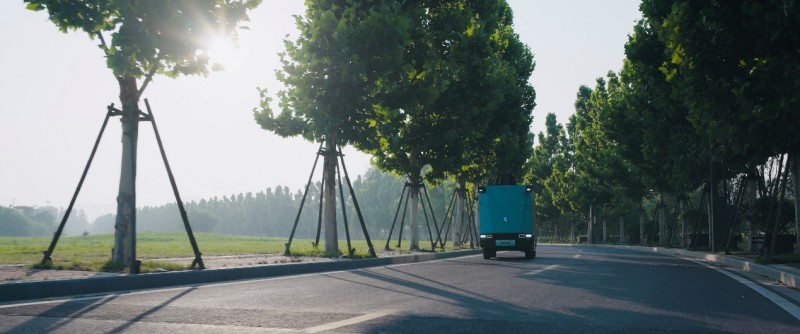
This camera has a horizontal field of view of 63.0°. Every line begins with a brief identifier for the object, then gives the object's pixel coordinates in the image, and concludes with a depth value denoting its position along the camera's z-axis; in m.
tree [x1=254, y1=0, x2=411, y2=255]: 16.88
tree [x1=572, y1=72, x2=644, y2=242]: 43.09
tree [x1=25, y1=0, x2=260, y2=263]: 11.51
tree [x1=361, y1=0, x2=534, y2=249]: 21.05
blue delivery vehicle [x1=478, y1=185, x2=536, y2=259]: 22.69
